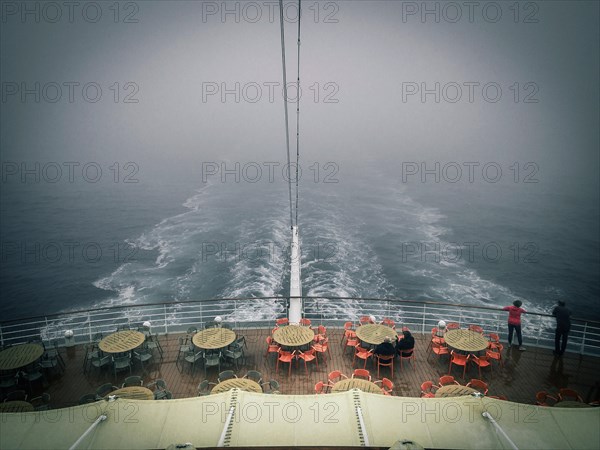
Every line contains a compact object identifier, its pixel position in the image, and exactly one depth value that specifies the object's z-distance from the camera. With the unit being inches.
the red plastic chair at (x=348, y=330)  341.4
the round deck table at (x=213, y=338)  300.4
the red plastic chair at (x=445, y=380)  258.2
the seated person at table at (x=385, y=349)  294.0
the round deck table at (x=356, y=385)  238.8
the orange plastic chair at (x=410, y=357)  300.3
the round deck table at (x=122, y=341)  297.4
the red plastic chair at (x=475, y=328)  348.1
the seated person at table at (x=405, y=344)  298.5
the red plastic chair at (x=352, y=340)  327.3
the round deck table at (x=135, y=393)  233.9
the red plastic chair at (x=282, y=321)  364.8
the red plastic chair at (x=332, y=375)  264.3
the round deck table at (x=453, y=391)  236.3
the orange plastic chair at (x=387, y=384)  245.4
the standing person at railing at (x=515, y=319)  327.0
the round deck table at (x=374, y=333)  310.5
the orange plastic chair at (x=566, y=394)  241.6
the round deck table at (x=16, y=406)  229.5
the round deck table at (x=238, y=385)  243.4
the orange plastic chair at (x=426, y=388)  243.1
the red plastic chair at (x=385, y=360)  293.8
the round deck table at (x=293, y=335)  303.7
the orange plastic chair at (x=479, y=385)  253.7
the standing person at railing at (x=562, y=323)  303.9
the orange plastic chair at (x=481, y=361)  295.0
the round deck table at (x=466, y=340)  294.2
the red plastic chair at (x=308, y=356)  307.6
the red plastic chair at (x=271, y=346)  320.3
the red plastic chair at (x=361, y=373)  269.4
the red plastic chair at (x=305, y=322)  371.2
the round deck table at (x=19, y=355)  281.5
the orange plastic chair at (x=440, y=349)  315.2
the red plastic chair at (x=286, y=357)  302.4
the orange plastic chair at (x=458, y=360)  295.8
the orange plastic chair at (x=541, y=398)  237.5
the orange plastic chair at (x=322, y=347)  314.7
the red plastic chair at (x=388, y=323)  360.7
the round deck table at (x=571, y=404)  213.0
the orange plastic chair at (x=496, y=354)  303.6
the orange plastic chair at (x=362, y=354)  304.9
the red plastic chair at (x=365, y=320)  355.4
